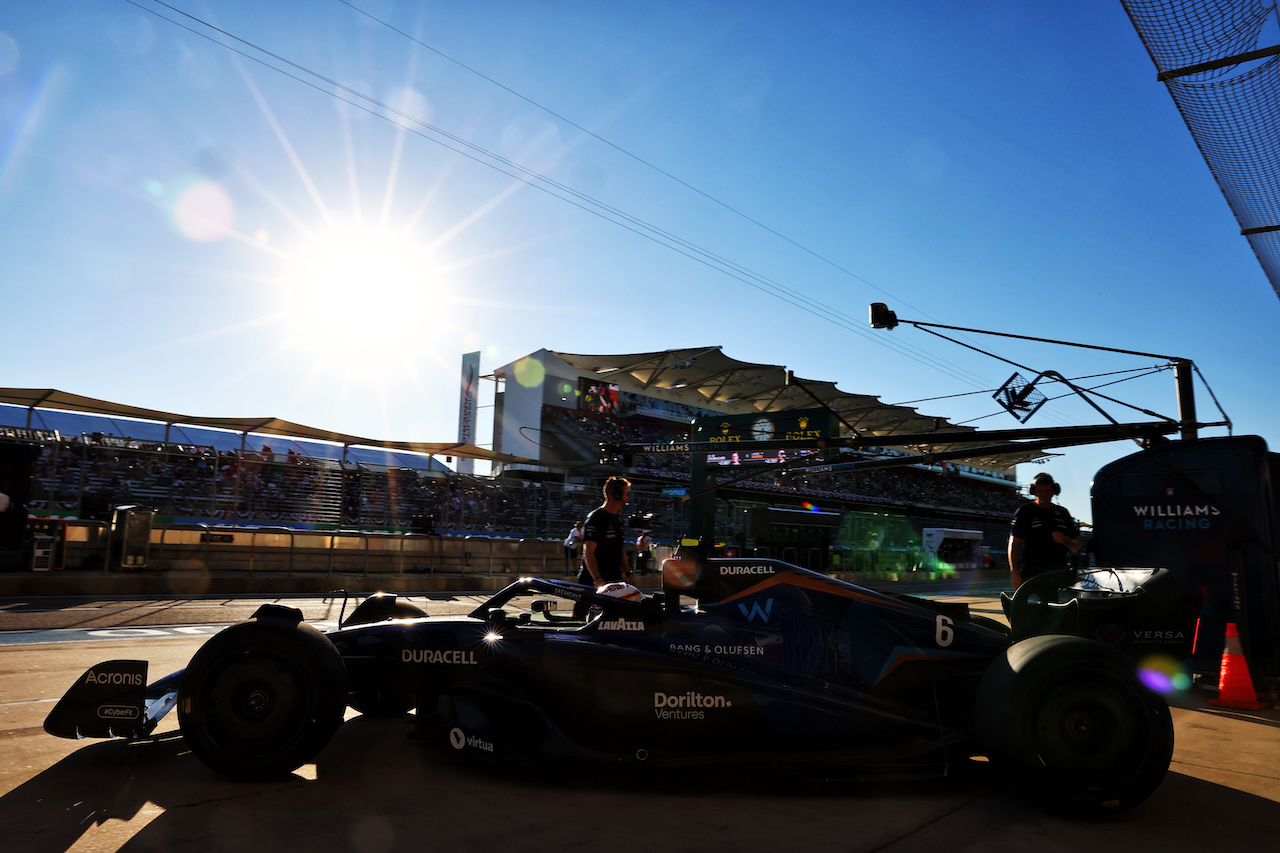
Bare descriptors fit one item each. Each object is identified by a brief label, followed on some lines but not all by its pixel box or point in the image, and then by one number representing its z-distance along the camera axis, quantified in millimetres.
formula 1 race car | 3672
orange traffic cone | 6324
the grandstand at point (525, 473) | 16375
